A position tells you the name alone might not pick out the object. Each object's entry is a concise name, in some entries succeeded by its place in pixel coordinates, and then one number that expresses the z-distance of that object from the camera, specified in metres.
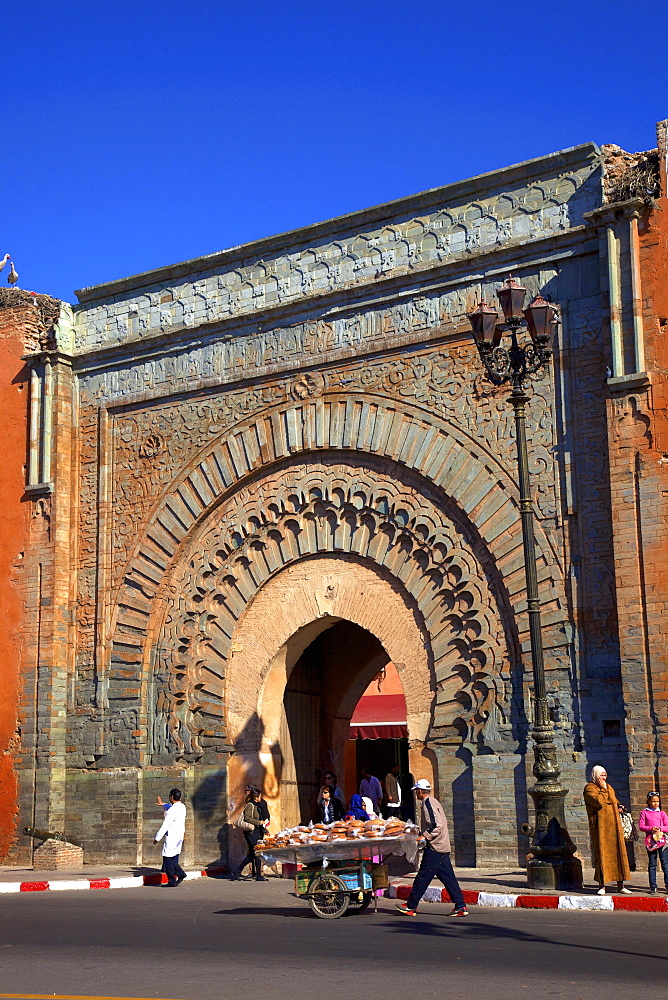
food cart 9.28
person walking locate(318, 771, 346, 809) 13.41
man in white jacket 12.11
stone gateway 11.93
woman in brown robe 9.87
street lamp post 10.07
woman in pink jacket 10.03
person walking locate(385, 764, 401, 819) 15.89
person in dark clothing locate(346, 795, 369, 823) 11.56
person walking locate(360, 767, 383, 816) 13.90
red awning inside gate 21.58
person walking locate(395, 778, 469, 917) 9.02
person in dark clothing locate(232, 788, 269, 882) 12.89
